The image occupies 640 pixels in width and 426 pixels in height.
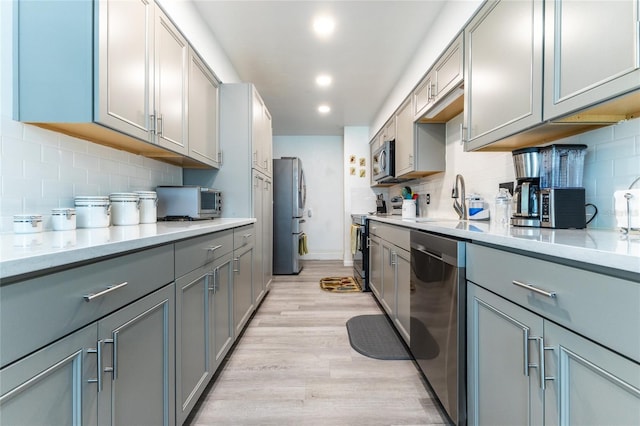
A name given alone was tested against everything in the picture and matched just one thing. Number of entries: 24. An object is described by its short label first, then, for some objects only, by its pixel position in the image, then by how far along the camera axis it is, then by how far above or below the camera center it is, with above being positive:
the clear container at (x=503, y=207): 1.72 +0.02
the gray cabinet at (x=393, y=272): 2.07 -0.53
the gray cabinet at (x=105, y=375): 0.61 -0.44
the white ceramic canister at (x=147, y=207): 1.81 +0.01
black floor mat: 2.09 -1.02
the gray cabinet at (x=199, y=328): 1.28 -0.61
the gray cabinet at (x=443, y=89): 1.99 +0.95
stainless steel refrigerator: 4.61 -0.09
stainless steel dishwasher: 1.27 -0.52
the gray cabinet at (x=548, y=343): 0.64 -0.36
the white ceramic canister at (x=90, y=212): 1.38 -0.02
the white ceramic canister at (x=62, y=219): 1.24 -0.05
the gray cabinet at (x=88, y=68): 1.19 +0.61
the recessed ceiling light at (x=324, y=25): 2.43 +1.57
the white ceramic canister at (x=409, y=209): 3.17 +0.01
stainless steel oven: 3.72 -0.53
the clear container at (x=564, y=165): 1.36 +0.21
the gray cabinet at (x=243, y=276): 2.13 -0.53
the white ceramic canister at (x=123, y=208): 1.61 +0.00
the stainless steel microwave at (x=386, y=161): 3.67 +0.62
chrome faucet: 2.47 +0.11
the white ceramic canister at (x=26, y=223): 1.10 -0.06
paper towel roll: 1.05 +0.01
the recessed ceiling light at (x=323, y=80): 3.45 +1.56
